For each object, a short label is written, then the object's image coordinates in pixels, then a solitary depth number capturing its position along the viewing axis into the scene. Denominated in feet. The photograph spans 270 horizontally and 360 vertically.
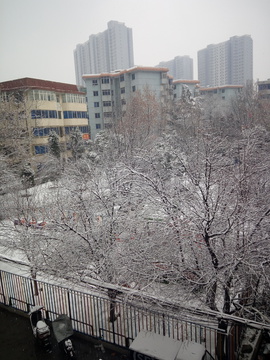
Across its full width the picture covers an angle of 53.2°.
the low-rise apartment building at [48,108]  104.99
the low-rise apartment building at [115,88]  164.76
